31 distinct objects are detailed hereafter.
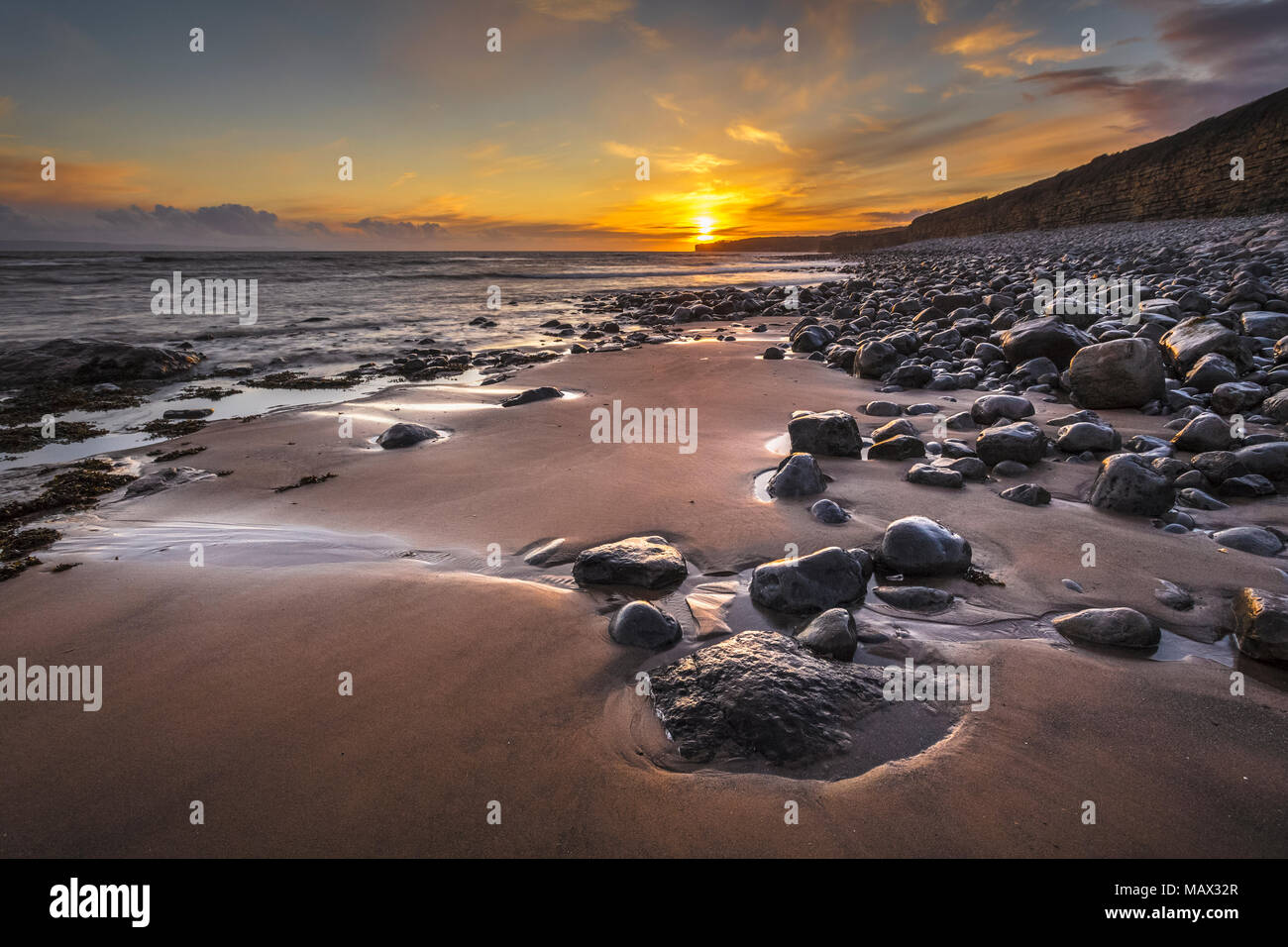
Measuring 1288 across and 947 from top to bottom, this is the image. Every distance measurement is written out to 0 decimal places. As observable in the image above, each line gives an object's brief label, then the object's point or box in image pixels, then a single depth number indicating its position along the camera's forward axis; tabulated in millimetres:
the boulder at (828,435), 4000
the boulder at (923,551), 2453
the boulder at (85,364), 7496
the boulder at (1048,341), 5996
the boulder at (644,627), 2086
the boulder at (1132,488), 2908
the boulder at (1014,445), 3635
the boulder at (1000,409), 4555
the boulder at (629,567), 2498
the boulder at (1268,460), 3074
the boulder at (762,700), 1591
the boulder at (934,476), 3389
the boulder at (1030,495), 3117
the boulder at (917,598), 2260
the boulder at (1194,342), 5137
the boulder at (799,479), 3352
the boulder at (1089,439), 3773
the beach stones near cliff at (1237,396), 4410
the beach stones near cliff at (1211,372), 4832
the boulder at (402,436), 4602
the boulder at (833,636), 1968
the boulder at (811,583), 2268
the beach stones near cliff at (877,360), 6855
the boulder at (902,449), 3871
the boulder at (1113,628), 1971
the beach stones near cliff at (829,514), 3010
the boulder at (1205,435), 3592
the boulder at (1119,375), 4746
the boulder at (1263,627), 1820
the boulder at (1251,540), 2484
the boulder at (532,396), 5980
